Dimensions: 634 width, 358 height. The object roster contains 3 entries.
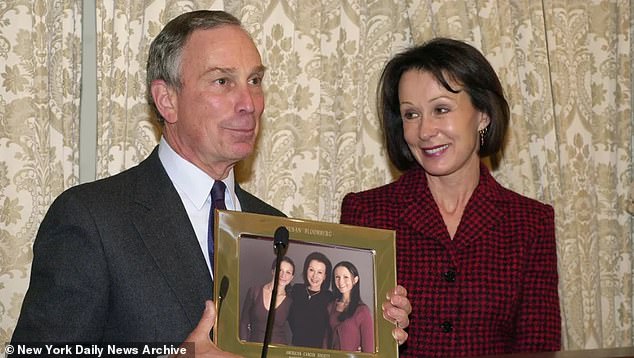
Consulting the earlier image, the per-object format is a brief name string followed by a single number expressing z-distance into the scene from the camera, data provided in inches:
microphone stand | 92.7
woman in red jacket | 129.9
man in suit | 98.8
